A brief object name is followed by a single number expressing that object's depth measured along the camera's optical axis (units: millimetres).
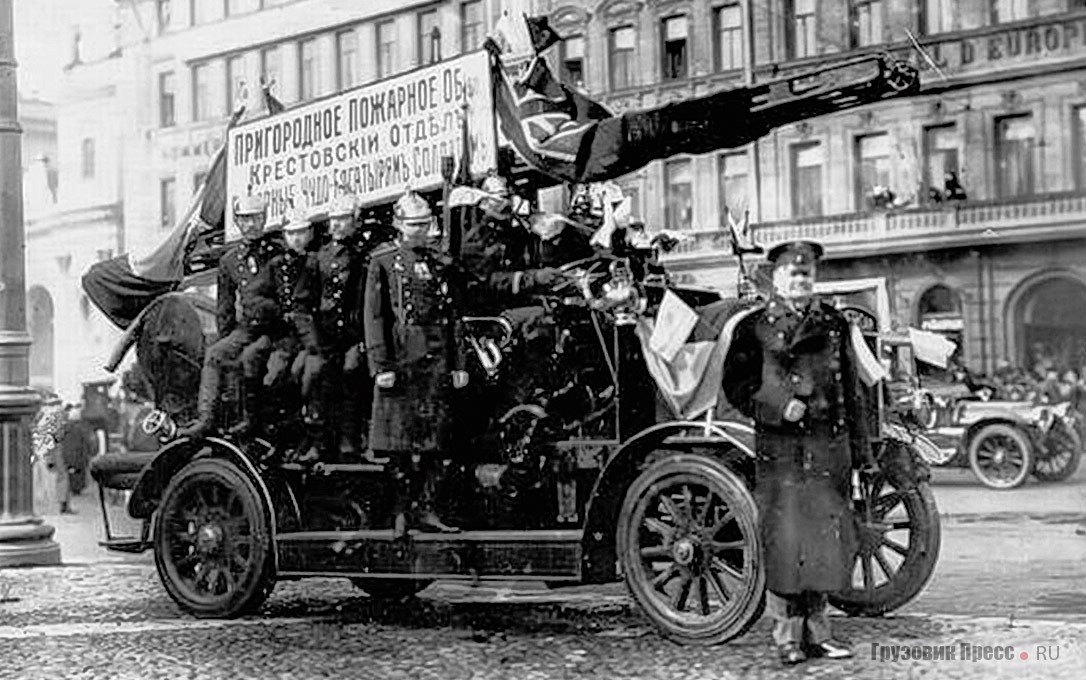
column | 8938
